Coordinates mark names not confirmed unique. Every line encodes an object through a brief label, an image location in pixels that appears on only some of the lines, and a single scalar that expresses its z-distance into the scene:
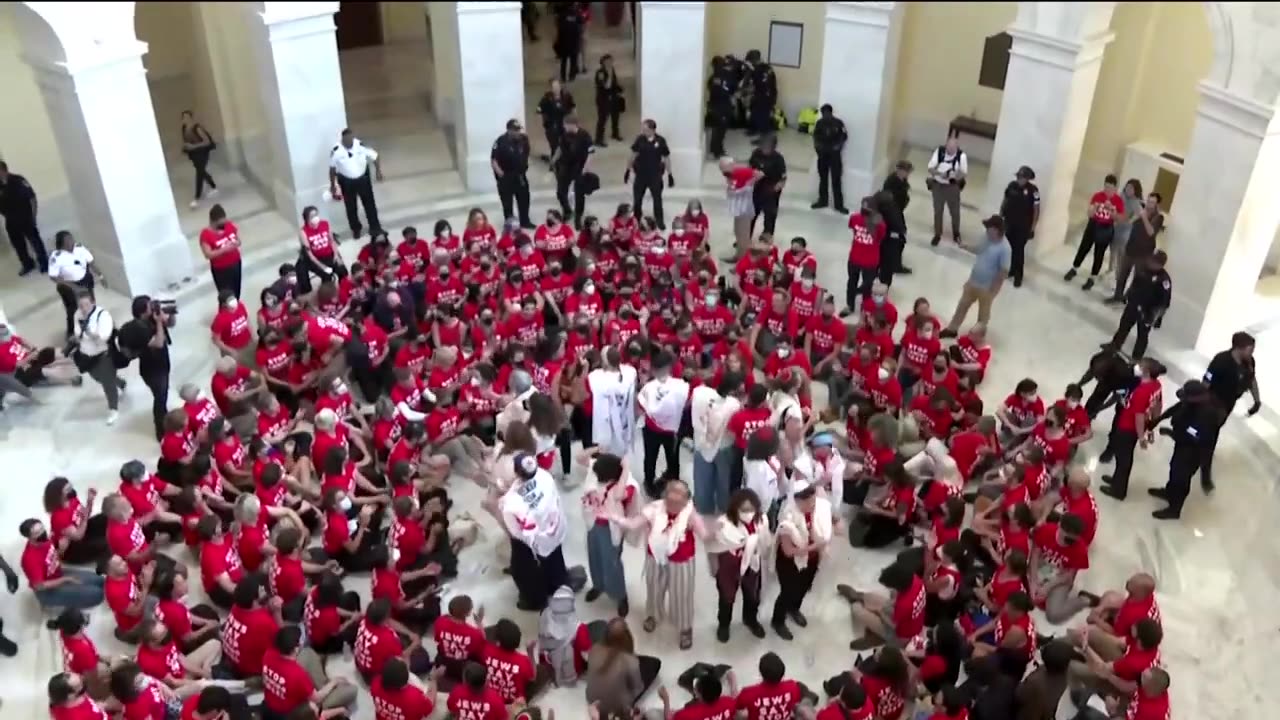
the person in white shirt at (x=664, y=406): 9.41
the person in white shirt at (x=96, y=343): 10.93
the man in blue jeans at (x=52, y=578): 8.63
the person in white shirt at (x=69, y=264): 11.91
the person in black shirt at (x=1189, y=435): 9.62
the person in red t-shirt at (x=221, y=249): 12.30
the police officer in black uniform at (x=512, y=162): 14.31
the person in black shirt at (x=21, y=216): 13.40
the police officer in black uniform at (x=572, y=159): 14.51
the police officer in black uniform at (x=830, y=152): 14.72
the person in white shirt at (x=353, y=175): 13.99
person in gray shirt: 12.02
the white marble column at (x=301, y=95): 13.73
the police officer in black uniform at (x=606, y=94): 16.87
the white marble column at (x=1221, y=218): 11.13
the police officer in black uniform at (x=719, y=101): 16.83
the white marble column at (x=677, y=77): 15.18
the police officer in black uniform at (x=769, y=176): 13.73
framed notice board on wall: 17.36
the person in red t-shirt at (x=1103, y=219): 12.97
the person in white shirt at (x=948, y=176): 13.90
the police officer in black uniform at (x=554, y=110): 15.38
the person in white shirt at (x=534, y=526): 8.24
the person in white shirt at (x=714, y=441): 9.24
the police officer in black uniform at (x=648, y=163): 14.16
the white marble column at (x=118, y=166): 12.41
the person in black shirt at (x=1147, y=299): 11.36
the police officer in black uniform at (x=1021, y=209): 12.83
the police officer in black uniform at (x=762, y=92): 17.17
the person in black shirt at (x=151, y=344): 10.73
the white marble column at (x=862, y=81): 14.42
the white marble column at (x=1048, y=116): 12.84
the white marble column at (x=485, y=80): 14.98
